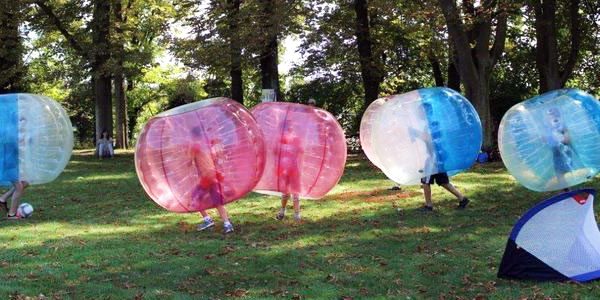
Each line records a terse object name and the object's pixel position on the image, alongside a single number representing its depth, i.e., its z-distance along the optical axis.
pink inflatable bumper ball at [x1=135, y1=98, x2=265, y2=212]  9.61
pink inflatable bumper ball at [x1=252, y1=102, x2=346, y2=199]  10.98
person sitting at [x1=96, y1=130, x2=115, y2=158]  27.80
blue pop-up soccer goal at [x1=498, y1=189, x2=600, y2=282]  7.11
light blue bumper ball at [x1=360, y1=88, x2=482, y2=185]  11.54
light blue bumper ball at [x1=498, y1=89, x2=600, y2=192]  11.13
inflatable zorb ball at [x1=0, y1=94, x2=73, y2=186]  11.50
